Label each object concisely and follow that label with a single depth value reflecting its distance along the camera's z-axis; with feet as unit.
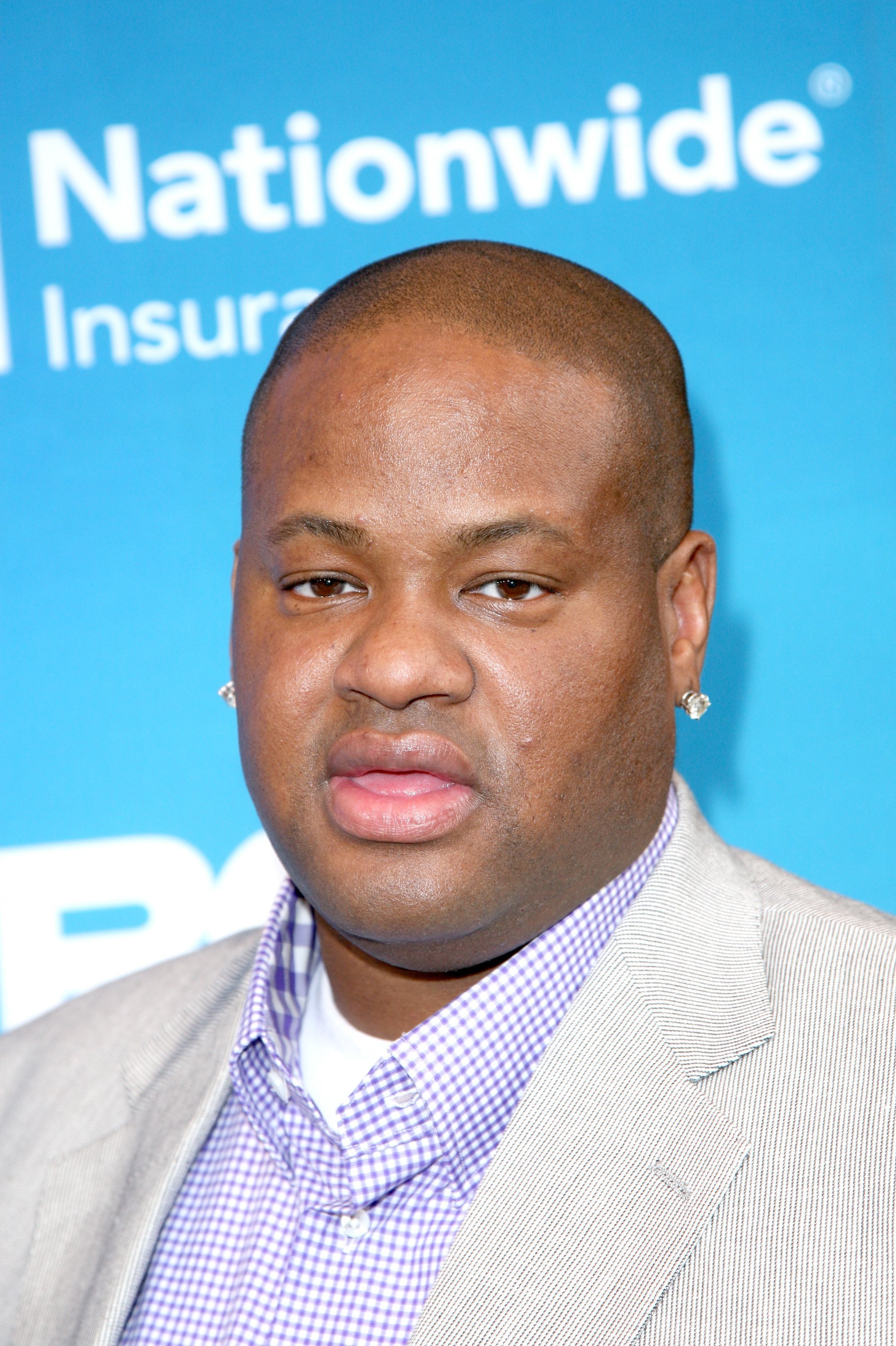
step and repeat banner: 8.00
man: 7.08
